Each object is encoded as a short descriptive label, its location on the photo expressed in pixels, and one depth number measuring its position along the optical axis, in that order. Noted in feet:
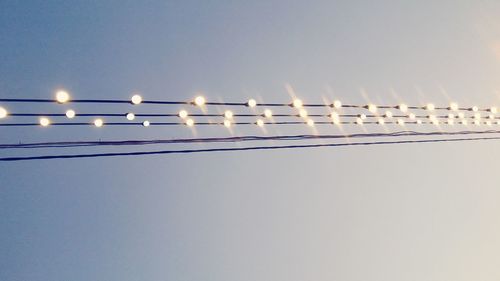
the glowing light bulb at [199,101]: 18.74
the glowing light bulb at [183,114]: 18.58
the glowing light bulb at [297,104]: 19.98
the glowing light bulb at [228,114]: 19.33
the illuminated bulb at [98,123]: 17.89
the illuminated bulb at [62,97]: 16.07
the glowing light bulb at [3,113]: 15.34
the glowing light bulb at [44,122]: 16.92
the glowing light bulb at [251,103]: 19.55
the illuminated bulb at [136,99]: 17.25
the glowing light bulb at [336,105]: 21.29
